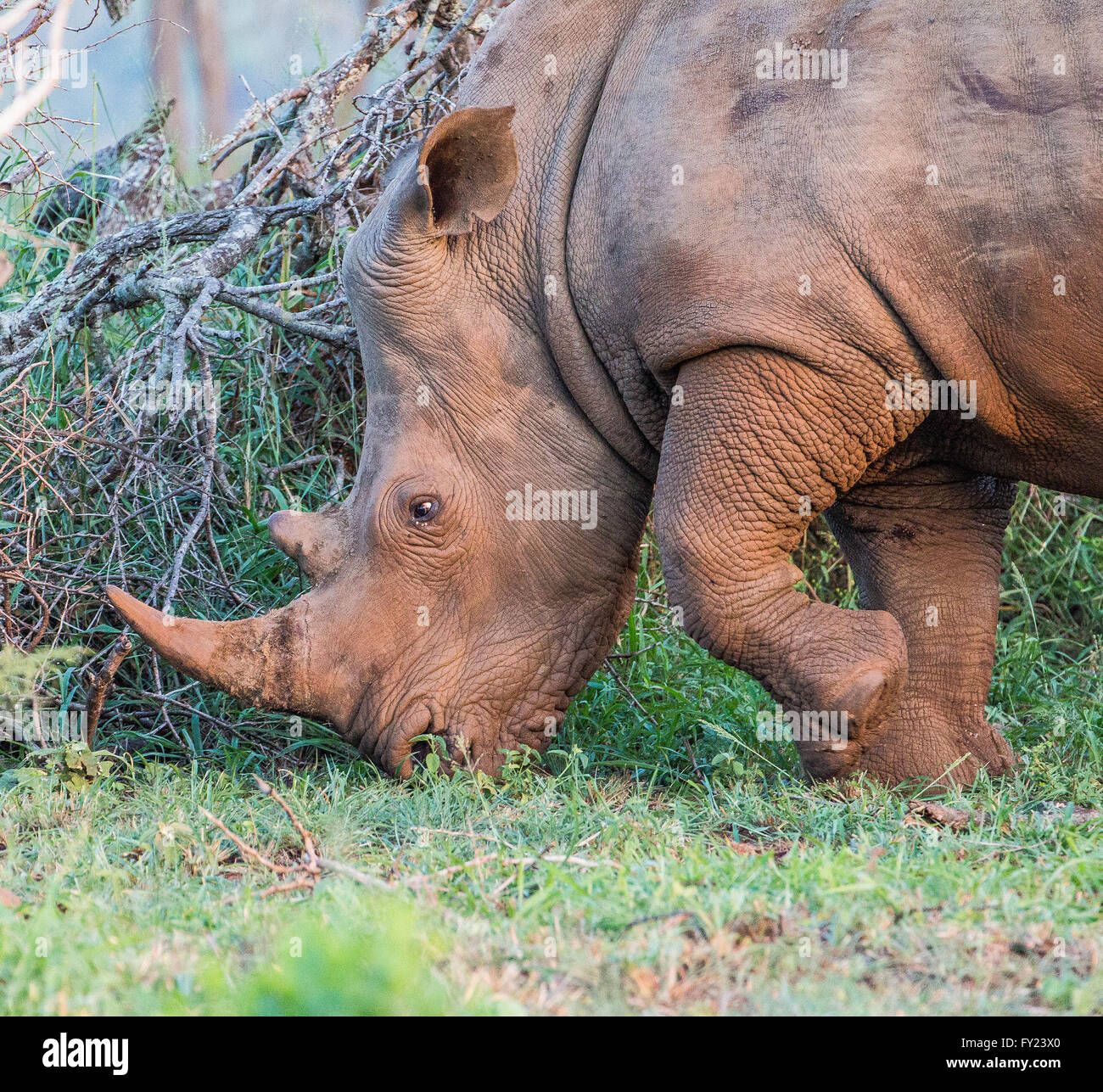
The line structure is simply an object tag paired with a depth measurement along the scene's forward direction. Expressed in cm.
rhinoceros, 725
